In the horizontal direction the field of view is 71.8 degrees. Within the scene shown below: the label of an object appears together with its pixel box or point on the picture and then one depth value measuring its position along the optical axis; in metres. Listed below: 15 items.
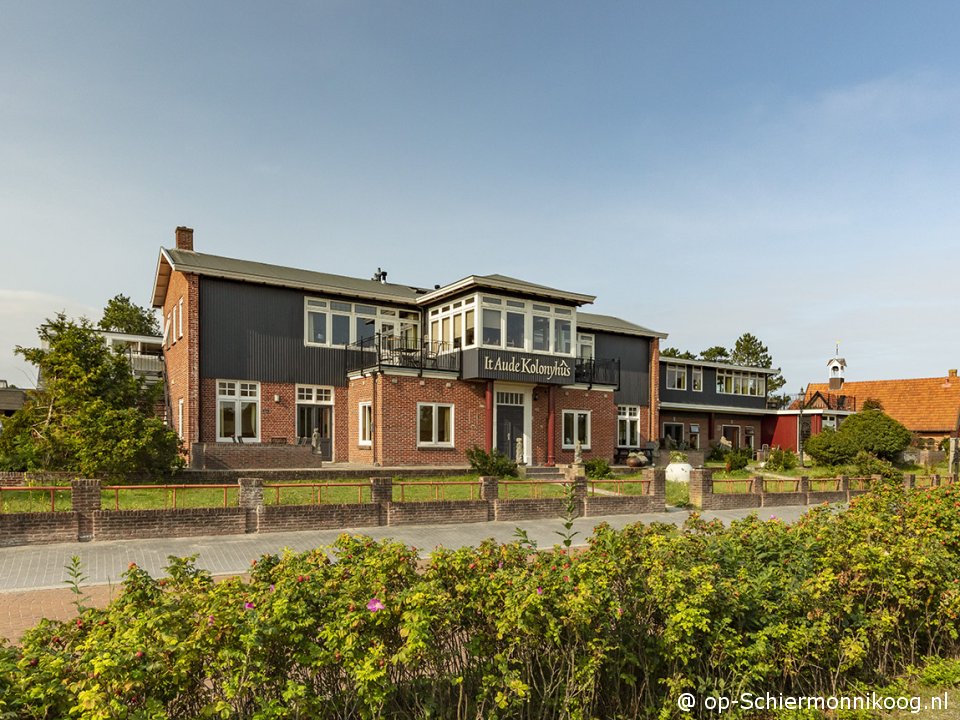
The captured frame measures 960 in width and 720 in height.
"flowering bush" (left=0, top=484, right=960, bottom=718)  3.51
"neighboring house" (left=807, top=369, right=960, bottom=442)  47.06
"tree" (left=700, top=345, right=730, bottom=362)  71.38
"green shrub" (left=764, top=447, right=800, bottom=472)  31.45
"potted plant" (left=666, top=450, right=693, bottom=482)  23.89
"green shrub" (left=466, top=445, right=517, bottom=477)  22.25
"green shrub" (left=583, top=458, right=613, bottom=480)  24.16
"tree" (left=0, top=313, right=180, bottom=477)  16.20
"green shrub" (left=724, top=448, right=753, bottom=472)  30.20
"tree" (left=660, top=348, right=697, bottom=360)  65.32
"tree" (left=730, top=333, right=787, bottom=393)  70.50
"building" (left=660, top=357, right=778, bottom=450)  38.47
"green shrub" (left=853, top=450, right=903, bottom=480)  23.76
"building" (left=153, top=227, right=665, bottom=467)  23.08
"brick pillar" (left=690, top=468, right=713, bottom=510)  18.81
